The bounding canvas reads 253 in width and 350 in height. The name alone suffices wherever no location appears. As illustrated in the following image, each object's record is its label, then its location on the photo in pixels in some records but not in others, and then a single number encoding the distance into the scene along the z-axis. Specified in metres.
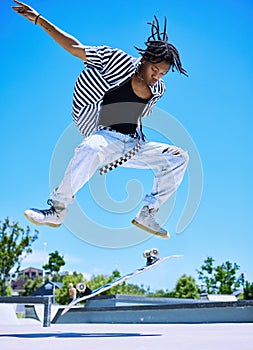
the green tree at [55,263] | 72.25
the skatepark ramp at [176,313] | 6.78
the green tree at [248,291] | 38.47
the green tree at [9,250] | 28.06
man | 4.69
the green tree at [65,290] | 42.53
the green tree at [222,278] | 40.06
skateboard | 5.05
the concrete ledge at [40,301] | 7.40
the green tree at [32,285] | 61.92
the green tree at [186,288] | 42.91
